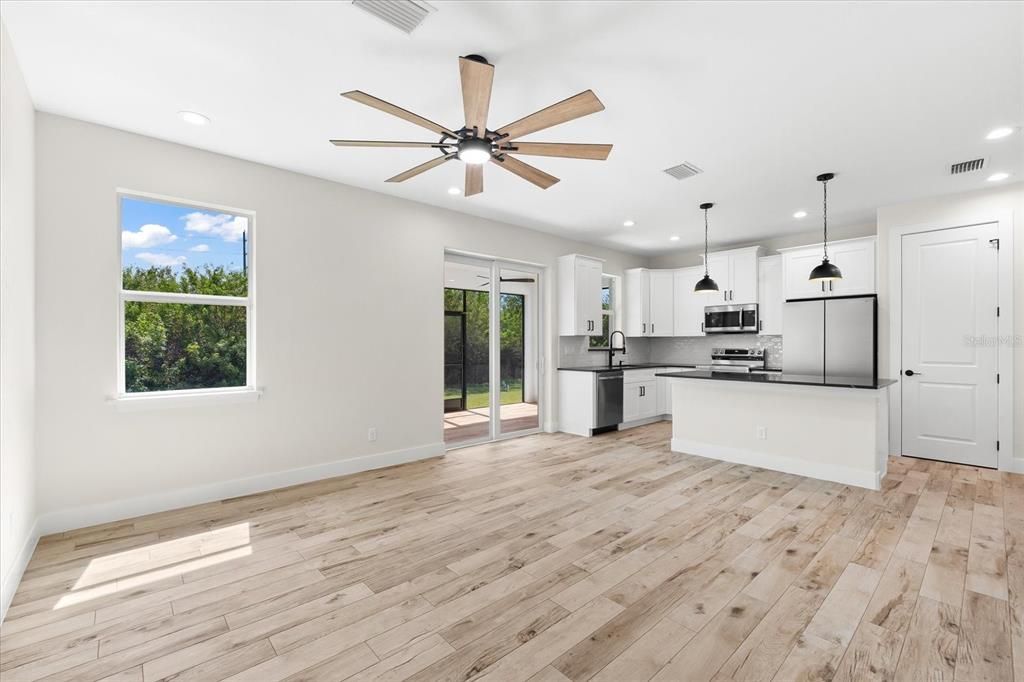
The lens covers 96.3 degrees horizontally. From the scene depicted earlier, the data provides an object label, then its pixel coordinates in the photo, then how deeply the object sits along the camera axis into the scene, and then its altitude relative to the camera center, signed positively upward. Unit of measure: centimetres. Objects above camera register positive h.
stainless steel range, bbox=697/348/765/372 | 691 -31
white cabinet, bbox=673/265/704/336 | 736 +59
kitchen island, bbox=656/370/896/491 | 405 -83
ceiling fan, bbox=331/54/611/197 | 216 +117
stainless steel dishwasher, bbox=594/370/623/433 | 627 -85
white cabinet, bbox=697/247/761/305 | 668 +97
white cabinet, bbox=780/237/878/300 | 552 +90
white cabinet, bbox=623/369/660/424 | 675 -84
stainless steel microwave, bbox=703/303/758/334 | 674 +31
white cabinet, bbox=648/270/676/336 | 767 +61
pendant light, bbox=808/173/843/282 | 433 +64
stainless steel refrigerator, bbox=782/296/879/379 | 522 +3
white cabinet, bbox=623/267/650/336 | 766 +62
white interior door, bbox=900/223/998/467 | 462 -7
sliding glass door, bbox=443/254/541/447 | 562 -12
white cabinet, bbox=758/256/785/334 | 648 +64
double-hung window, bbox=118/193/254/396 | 348 +35
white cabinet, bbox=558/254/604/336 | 654 +66
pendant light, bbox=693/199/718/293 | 526 +63
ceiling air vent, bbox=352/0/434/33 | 206 +152
